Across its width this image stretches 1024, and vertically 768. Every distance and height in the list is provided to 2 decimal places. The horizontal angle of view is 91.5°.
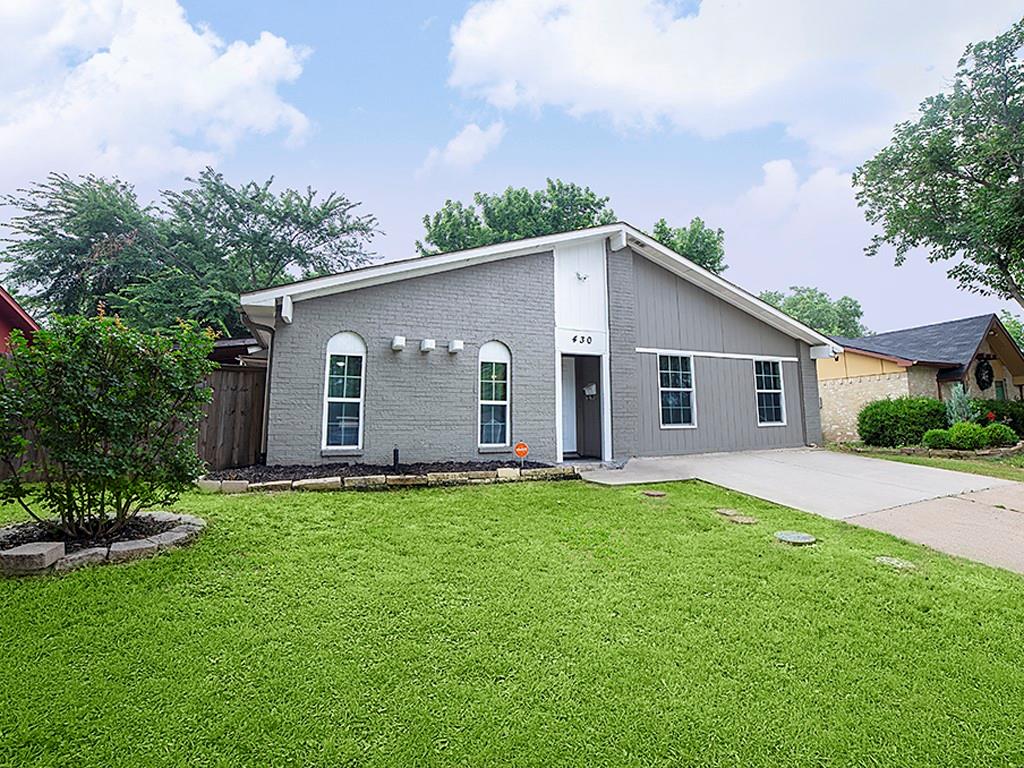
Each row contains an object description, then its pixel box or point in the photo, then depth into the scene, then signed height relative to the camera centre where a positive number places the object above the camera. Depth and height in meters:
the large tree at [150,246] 16.22 +6.59
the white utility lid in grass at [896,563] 3.93 -1.11
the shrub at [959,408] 13.24 +0.43
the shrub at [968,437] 11.59 -0.30
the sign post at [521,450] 7.20 -0.32
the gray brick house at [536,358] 7.82 +1.31
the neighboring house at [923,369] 15.47 +1.82
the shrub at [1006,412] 14.24 +0.34
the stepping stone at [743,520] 5.22 -1.00
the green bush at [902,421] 13.10 +0.11
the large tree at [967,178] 15.12 +8.25
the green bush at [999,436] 11.85 -0.30
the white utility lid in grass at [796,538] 4.53 -1.04
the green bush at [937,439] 11.98 -0.36
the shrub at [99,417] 3.75 +0.11
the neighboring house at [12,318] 8.90 +2.09
